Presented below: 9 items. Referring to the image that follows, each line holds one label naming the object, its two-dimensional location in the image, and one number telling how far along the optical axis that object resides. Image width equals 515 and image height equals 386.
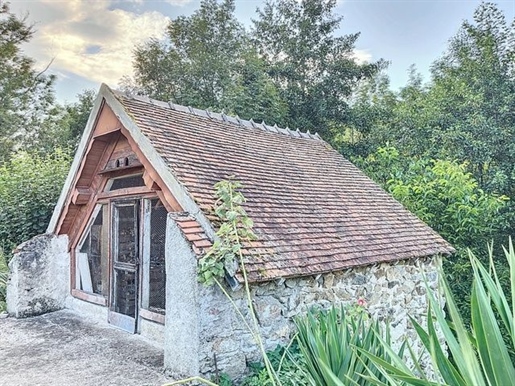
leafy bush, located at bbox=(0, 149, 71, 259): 10.91
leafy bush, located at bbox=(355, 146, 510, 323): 10.98
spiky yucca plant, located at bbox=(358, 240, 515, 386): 1.99
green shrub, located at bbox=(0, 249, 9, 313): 10.14
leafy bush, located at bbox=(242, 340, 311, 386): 4.53
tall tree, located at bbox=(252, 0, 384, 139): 18.89
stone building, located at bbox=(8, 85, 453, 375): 4.96
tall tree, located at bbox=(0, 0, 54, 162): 18.89
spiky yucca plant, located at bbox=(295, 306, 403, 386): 3.92
